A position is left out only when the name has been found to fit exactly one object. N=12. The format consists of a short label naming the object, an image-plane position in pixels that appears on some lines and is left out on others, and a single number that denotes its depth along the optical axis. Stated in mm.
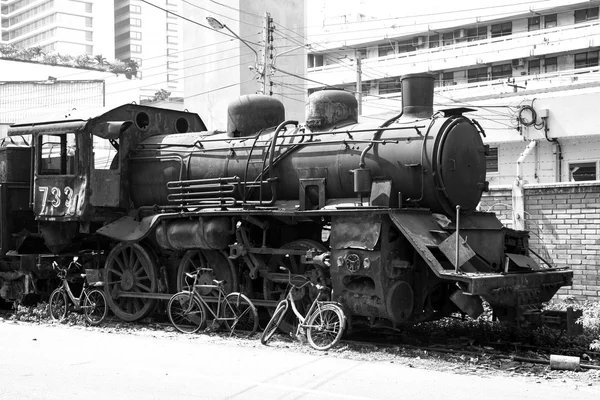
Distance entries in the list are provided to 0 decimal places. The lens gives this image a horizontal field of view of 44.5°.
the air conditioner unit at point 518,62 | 37381
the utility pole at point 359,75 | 29338
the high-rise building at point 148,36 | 87812
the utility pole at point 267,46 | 23531
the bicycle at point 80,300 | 11789
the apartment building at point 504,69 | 26047
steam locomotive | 9031
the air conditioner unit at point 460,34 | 41281
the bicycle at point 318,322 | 9023
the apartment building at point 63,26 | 89438
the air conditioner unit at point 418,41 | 43000
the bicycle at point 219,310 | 10258
